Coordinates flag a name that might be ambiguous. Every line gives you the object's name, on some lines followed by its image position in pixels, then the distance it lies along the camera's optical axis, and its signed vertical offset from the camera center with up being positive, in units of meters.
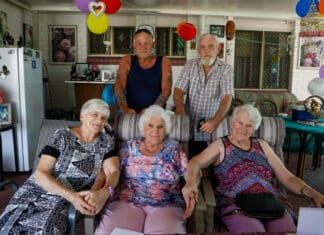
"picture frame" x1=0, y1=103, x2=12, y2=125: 3.55 -0.45
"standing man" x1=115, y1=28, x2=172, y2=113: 2.59 -0.05
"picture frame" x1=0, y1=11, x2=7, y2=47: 5.30 +0.86
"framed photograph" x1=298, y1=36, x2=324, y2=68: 7.70 +0.58
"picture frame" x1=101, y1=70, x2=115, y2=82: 7.11 -0.04
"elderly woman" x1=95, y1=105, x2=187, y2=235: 1.84 -0.61
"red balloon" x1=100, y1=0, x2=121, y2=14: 3.87 +0.83
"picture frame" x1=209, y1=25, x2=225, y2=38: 7.75 +1.09
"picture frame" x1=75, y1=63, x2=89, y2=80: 7.32 +0.13
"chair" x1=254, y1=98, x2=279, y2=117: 5.40 -0.55
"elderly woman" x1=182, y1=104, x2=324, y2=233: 1.99 -0.56
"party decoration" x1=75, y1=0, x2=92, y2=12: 3.83 +0.83
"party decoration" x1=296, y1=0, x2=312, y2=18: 3.84 +0.82
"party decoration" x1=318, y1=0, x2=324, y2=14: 3.58 +0.77
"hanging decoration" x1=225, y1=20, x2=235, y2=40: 6.90 +0.98
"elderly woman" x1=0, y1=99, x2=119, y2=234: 1.68 -0.62
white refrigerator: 3.71 -0.32
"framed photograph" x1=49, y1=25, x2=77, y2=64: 7.58 +0.74
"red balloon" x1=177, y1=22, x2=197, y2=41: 6.30 +0.86
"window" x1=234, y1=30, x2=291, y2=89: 8.05 +0.45
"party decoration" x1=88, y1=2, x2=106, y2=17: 3.76 +0.77
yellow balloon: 3.84 +0.61
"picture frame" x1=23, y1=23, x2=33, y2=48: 6.83 +0.82
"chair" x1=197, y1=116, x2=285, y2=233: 2.30 -0.40
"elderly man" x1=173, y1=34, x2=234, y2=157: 2.43 -0.10
